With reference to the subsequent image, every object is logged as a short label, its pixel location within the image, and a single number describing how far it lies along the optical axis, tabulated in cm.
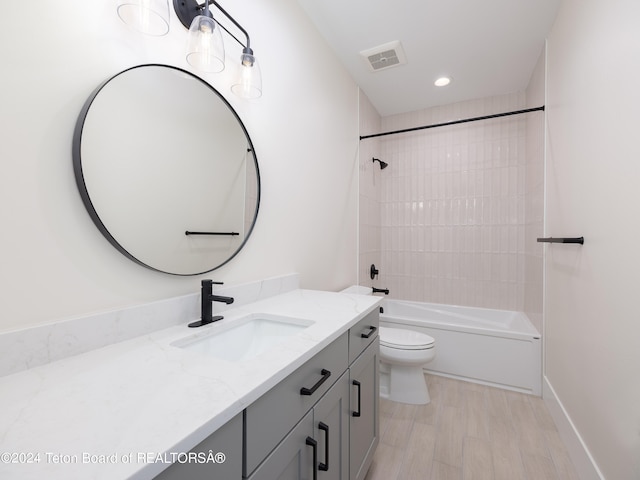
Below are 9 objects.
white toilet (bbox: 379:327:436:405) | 199
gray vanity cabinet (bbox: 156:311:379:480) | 55
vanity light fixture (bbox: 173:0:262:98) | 99
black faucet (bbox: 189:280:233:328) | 101
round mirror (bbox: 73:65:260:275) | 82
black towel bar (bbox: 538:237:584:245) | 138
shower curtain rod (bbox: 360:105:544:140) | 208
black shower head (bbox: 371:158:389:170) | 311
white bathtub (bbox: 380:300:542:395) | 213
